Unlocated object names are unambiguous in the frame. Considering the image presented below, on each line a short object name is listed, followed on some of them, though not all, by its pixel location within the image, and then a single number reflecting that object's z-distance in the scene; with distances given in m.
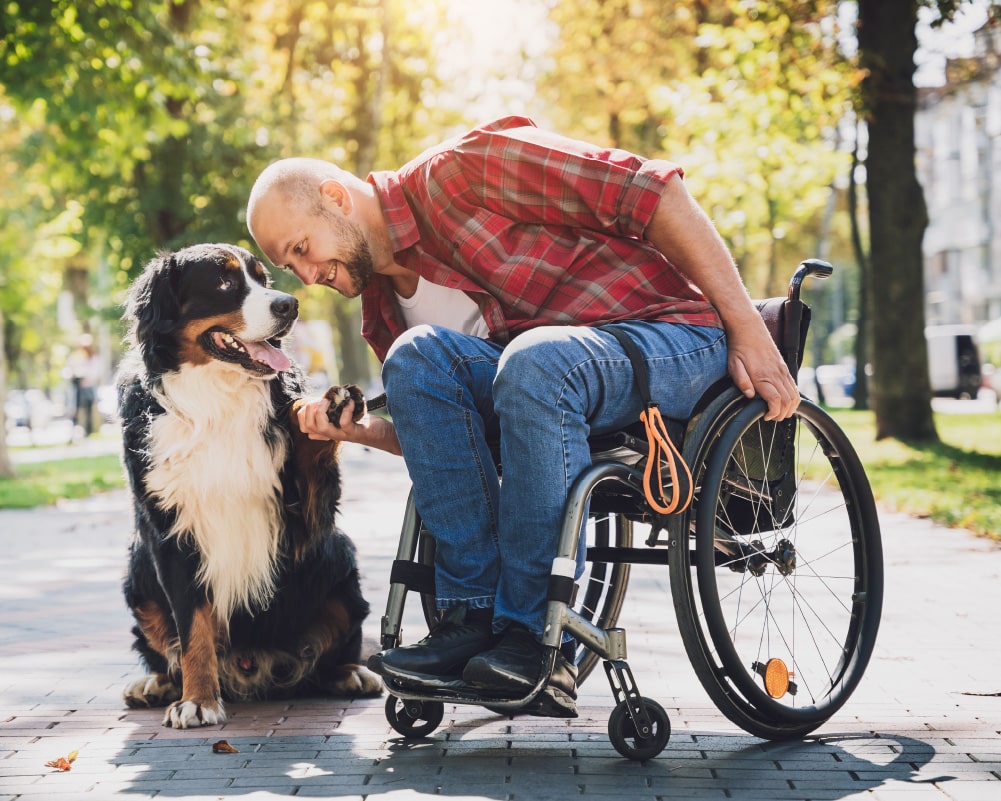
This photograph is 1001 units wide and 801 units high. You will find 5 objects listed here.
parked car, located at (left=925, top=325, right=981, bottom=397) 29.75
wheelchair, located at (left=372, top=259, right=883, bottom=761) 2.92
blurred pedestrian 23.33
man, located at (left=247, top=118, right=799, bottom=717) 2.88
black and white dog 3.78
